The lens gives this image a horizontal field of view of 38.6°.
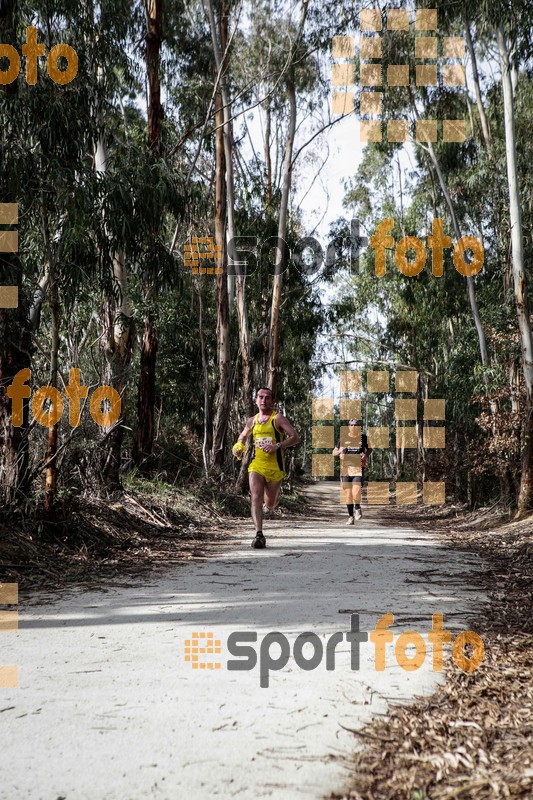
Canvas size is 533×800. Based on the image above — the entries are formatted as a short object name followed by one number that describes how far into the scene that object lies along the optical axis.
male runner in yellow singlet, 8.21
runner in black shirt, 12.16
